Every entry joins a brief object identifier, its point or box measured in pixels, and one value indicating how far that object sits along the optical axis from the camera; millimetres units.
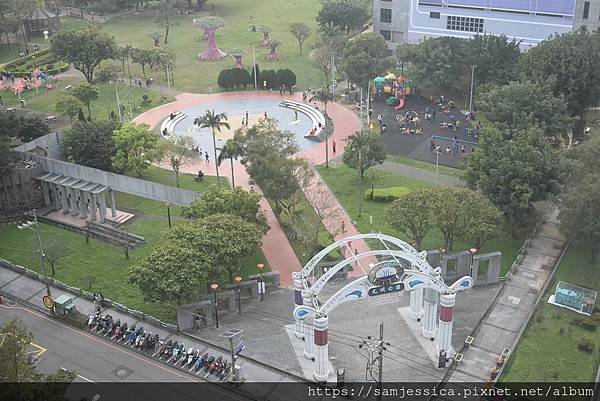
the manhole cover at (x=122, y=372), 54094
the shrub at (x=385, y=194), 79125
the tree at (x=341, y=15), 131750
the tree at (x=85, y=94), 101500
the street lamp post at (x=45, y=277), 61000
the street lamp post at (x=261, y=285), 62250
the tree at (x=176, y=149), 82062
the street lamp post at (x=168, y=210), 73588
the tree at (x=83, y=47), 114125
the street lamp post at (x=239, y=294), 60844
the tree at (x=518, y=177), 66812
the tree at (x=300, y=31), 130000
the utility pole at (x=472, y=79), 100900
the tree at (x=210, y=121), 81100
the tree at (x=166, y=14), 143750
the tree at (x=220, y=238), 59031
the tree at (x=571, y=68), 88750
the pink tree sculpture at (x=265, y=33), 136250
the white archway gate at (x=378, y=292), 50031
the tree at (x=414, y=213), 63281
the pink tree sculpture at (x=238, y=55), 120650
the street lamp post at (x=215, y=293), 57253
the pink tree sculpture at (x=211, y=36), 125062
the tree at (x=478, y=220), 62688
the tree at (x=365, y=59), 106812
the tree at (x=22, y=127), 85312
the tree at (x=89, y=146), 83125
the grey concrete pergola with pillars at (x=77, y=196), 76000
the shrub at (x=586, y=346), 54562
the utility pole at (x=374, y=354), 47188
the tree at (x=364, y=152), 80625
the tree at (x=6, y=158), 75688
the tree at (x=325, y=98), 89188
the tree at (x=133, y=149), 81938
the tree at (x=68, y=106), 97500
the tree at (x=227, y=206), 65812
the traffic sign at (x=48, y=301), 61500
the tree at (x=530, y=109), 82625
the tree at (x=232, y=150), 77562
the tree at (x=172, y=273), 56094
